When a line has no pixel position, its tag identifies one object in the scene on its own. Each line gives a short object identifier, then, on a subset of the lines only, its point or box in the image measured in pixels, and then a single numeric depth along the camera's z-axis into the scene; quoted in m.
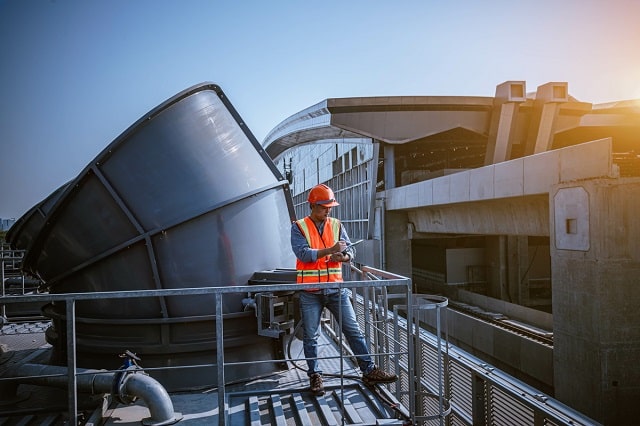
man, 4.42
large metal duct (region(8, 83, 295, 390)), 5.30
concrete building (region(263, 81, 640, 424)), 8.63
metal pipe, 3.89
